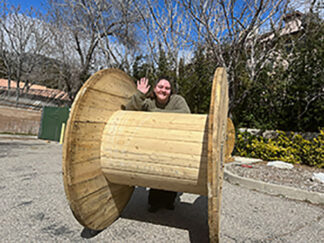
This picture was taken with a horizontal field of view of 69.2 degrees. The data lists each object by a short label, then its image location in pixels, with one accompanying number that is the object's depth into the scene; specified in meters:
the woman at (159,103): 2.75
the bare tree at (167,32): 8.75
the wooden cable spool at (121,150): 1.91
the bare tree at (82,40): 11.75
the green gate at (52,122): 13.21
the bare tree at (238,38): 6.74
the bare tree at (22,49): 18.09
